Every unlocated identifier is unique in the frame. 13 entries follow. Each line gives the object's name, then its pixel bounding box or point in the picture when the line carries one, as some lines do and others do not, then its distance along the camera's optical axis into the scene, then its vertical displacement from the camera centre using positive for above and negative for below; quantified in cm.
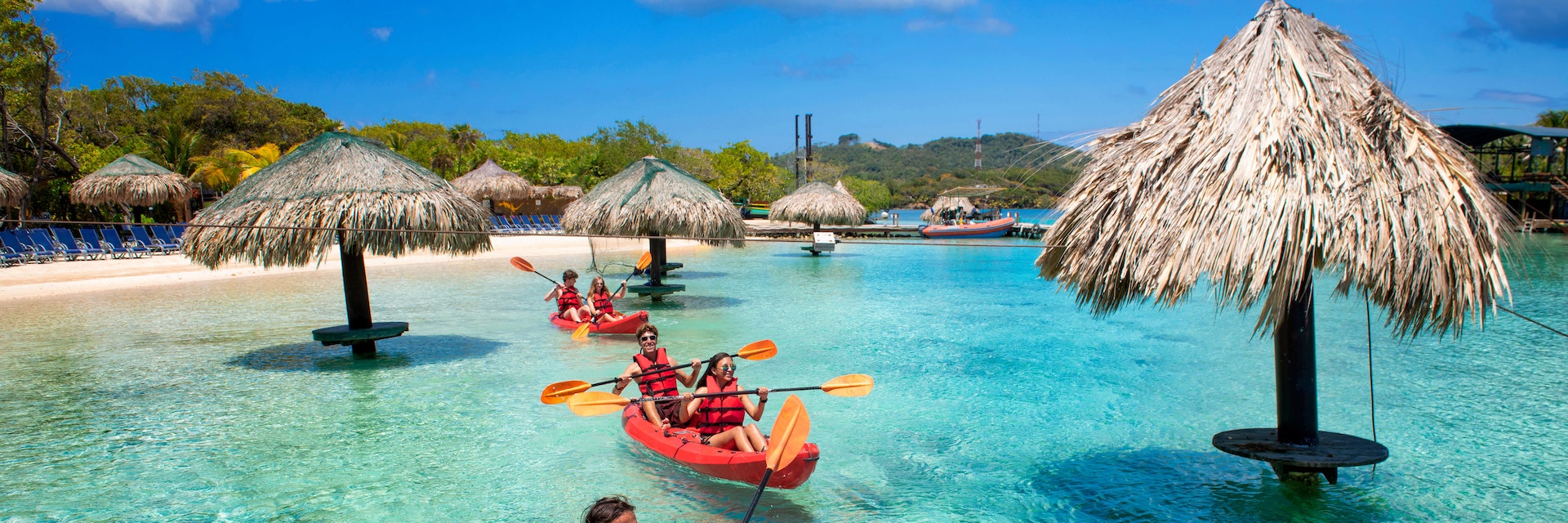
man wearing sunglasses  577 -106
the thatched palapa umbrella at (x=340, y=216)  787 +13
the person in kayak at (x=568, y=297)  1112 -94
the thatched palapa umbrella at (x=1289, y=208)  384 +2
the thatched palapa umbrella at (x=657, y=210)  1262 +20
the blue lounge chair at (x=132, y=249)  1819 -35
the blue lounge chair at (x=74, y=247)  1738 -26
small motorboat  3300 -49
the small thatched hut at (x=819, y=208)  2595 +39
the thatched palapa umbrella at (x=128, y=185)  2000 +114
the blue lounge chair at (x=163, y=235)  2085 -5
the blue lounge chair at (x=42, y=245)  1694 -21
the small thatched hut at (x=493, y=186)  2986 +142
